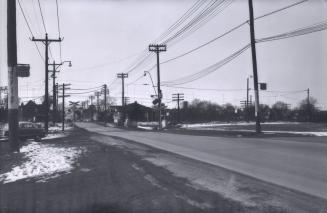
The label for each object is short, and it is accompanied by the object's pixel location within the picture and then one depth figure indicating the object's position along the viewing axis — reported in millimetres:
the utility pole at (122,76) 87375
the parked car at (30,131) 33156
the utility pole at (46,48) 44500
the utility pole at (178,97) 112625
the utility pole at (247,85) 86438
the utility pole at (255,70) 31969
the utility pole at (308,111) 94250
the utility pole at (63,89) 74375
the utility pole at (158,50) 59500
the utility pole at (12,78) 16141
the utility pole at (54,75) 59438
